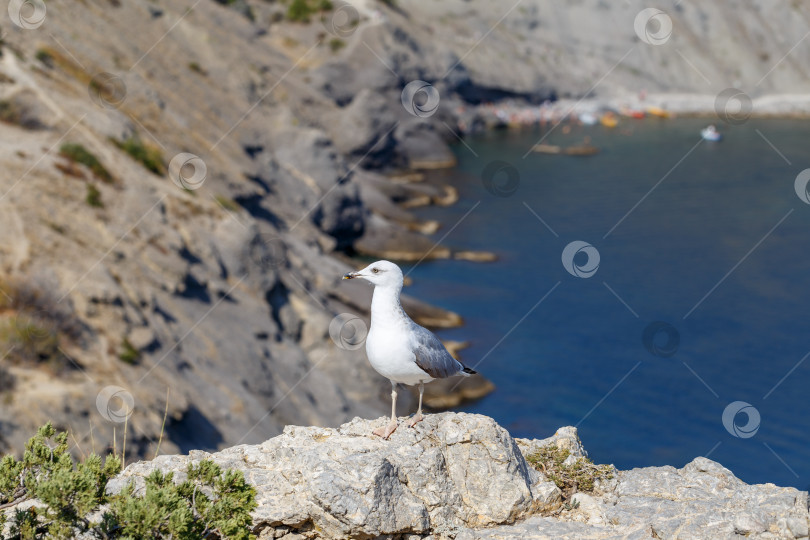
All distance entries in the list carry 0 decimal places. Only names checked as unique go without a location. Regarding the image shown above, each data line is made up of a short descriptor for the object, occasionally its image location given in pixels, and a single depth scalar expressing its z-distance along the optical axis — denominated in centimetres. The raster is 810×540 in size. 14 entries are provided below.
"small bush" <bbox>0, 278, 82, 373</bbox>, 2703
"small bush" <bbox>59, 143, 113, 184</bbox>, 3875
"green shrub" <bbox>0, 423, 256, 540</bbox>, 921
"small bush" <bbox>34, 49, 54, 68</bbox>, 5028
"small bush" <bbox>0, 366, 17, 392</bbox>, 2533
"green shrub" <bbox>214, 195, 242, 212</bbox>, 4669
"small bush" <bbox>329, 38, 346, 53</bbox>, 10700
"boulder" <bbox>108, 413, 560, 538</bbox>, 1080
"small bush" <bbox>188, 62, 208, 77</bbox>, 7056
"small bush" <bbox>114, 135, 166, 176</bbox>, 4412
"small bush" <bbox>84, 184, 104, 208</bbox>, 3700
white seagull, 1152
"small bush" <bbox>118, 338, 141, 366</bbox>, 2973
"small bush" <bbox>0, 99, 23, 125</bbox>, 4003
